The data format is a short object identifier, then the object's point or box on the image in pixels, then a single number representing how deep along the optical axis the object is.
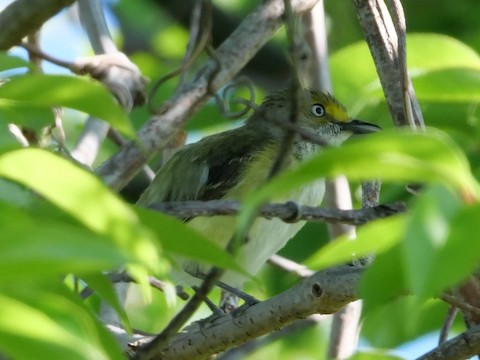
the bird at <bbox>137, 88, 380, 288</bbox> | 10.26
